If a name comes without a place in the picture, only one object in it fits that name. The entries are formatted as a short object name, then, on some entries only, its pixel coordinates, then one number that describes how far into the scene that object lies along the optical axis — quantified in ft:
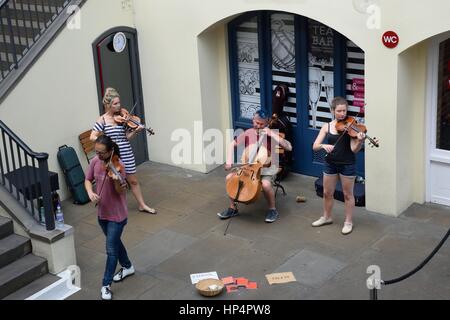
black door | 33.37
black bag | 30.01
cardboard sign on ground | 24.70
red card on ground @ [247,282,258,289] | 24.41
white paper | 24.99
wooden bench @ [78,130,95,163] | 32.83
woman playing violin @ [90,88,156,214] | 28.02
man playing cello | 28.32
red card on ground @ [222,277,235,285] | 24.66
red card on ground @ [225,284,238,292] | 24.33
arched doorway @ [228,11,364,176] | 30.94
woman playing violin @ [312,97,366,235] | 26.12
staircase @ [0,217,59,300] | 24.40
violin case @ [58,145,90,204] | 31.83
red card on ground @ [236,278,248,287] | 24.53
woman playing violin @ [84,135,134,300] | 22.77
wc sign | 26.63
